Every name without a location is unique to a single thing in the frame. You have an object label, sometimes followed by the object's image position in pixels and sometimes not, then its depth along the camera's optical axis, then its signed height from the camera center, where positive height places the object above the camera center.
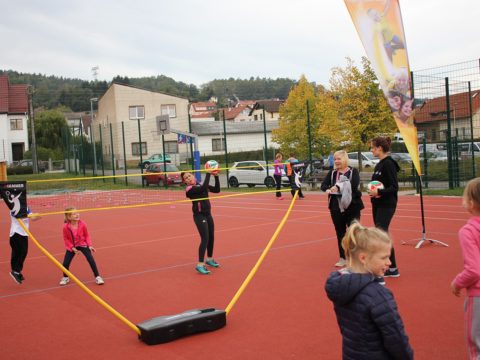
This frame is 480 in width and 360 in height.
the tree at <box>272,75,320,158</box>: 38.46 +2.02
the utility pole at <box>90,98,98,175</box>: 40.34 +0.66
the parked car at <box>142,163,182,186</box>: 30.66 -0.91
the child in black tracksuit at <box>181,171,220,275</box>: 8.55 -0.82
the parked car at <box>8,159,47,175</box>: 48.37 +0.24
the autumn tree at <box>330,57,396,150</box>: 26.23 +2.08
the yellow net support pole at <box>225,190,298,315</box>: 5.97 -1.63
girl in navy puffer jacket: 2.91 -0.85
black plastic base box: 5.36 -1.70
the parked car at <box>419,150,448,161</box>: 20.74 -0.36
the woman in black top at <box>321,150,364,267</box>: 7.91 -0.65
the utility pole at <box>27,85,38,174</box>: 48.06 +1.53
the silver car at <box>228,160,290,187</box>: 26.86 -1.03
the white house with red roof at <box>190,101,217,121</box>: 114.07 +12.84
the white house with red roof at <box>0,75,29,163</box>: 58.78 +5.83
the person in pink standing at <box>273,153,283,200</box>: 21.51 -0.80
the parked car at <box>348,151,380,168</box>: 37.78 -0.63
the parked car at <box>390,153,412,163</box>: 30.18 -0.45
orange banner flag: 7.67 +1.50
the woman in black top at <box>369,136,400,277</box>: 7.36 -0.50
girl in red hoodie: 8.12 -1.15
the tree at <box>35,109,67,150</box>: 72.69 +5.24
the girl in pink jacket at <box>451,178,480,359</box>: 3.59 -0.85
